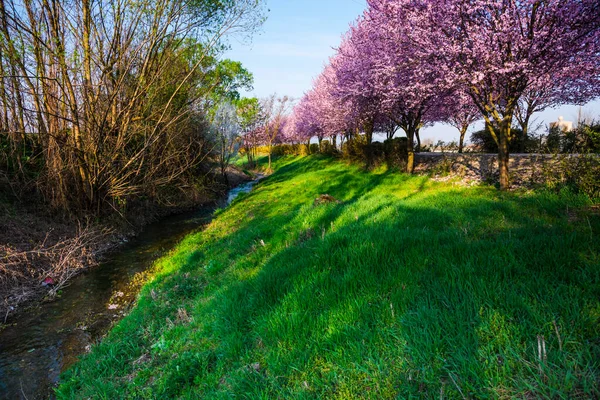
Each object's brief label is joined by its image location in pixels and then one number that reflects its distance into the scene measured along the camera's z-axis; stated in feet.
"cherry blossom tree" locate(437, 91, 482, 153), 51.21
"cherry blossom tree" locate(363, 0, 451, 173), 38.45
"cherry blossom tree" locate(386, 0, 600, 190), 30.30
